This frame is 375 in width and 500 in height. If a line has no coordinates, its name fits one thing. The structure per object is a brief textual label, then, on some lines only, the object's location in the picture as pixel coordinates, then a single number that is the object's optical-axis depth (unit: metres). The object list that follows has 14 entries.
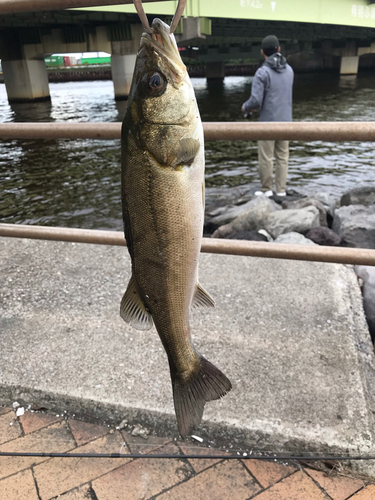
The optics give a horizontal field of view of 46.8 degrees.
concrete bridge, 23.69
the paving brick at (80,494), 1.85
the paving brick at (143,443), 2.08
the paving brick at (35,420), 2.21
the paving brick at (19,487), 1.86
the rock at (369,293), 3.12
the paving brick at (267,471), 1.90
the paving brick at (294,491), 1.82
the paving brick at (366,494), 1.81
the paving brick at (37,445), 2.00
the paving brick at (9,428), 2.15
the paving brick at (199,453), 1.98
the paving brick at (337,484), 1.83
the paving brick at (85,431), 2.14
